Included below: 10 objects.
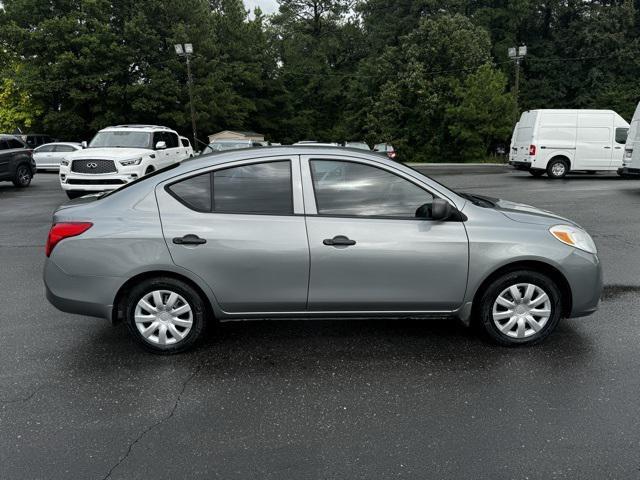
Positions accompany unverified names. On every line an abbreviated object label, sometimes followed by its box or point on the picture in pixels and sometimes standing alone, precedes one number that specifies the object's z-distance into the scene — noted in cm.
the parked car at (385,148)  2973
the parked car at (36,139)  3519
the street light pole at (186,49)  3228
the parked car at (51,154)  2656
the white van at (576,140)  1920
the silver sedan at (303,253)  412
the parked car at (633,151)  1485
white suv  1280
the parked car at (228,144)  1916
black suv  1686
